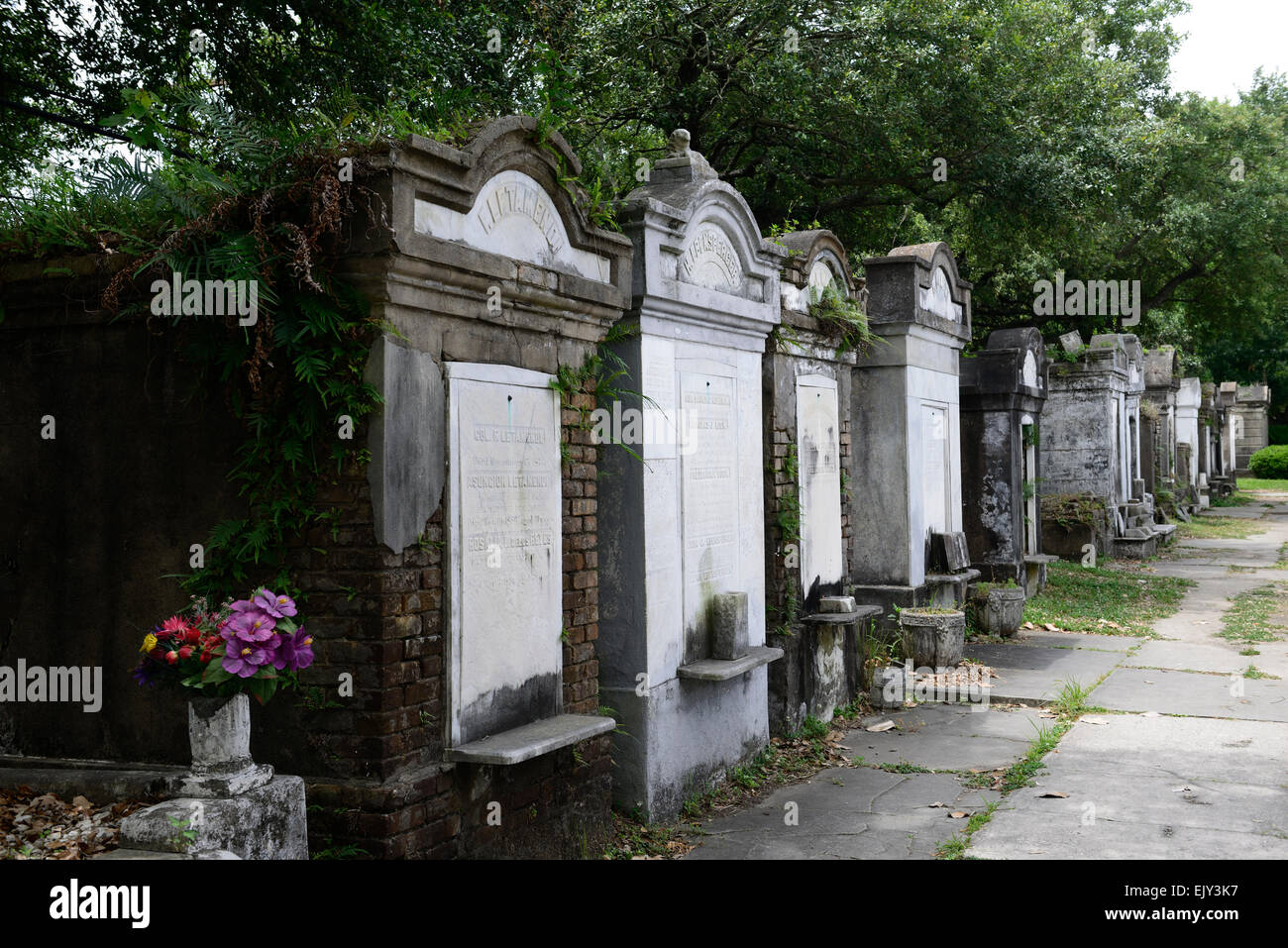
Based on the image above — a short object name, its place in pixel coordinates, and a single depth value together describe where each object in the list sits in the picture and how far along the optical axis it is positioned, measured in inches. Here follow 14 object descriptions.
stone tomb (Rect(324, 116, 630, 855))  159.8
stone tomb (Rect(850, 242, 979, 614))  373.7
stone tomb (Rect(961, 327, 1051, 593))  505.0
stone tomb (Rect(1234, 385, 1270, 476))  1771.7
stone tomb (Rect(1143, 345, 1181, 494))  969.5
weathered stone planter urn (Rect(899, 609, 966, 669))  351.9
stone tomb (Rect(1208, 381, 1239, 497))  1373.0
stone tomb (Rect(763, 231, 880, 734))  295.9
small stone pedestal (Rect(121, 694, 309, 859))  130.5
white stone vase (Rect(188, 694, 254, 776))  137.9
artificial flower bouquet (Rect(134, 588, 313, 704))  135.3
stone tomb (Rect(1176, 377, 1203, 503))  1131.9
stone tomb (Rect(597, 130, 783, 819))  224.7
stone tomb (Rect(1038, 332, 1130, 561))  700.0
